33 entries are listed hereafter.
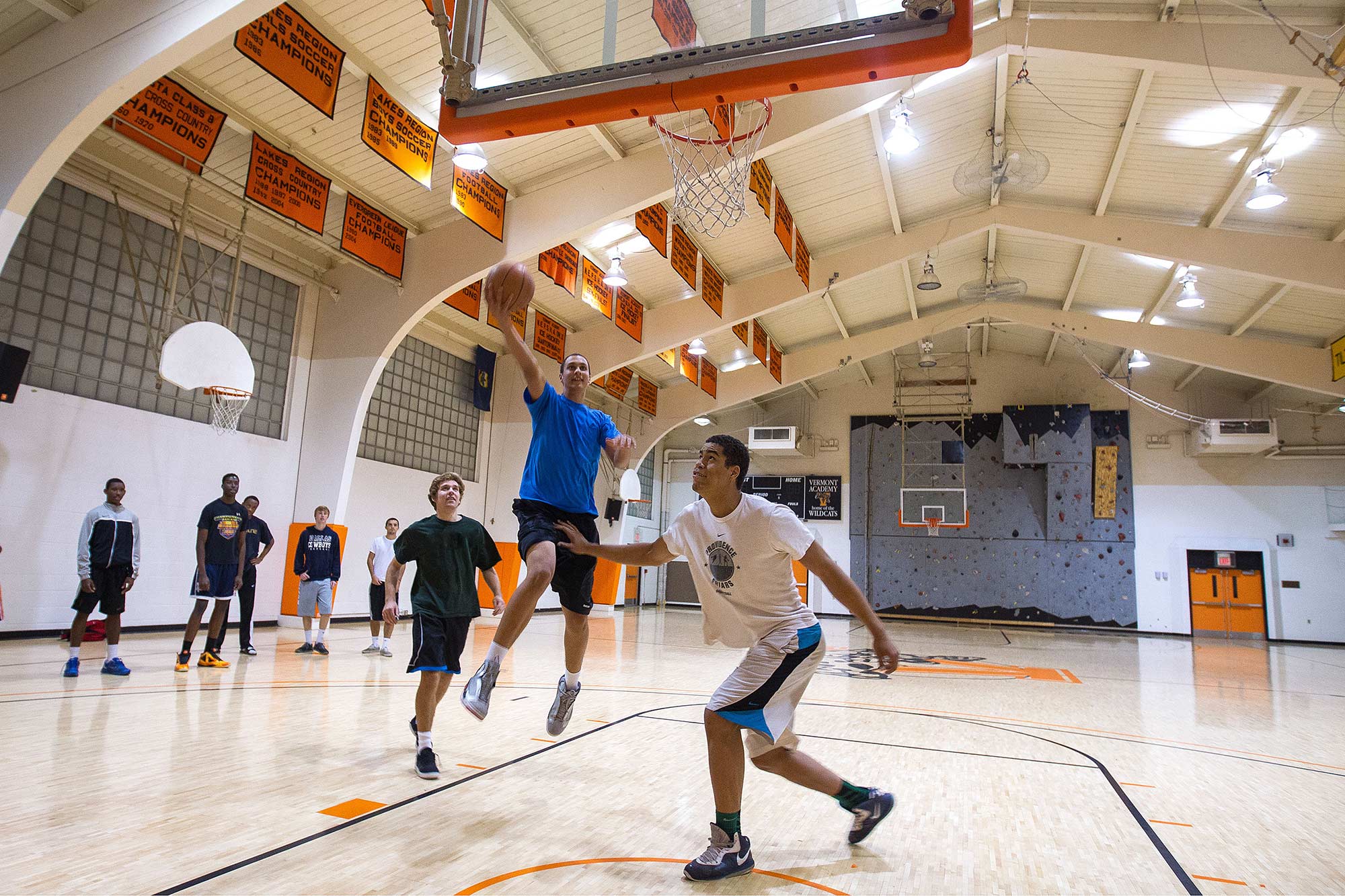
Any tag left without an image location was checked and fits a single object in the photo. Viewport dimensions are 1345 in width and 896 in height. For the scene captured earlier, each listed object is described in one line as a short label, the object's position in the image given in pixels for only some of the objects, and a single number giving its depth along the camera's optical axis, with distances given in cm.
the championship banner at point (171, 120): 680
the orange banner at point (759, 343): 1561
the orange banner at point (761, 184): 979
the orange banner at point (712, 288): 1274
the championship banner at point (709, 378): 1722
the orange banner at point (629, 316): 1345
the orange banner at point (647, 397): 1781
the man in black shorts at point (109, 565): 604
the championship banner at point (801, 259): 1209
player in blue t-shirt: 348
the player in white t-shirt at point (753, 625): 254
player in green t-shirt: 369
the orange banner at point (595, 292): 1198
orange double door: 1766
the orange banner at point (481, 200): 908
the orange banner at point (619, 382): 1605
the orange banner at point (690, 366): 1591
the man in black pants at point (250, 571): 755
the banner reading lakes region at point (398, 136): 746
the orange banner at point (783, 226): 1088
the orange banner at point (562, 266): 1078
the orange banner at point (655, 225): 1038
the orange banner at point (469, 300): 1145
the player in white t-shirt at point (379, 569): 891
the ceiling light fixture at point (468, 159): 764
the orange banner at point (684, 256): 1173
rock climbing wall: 1872
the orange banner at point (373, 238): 934
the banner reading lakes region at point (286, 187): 778
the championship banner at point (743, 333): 1495
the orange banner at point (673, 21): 468
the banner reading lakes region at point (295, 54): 634
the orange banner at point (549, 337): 1353
